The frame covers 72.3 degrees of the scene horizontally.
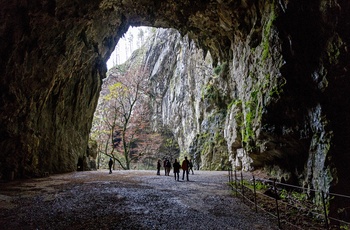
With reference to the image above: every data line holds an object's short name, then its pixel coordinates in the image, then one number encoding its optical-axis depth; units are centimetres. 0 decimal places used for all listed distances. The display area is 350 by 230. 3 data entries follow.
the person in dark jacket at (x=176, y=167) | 1495
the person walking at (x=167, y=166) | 1794
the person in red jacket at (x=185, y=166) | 1511
